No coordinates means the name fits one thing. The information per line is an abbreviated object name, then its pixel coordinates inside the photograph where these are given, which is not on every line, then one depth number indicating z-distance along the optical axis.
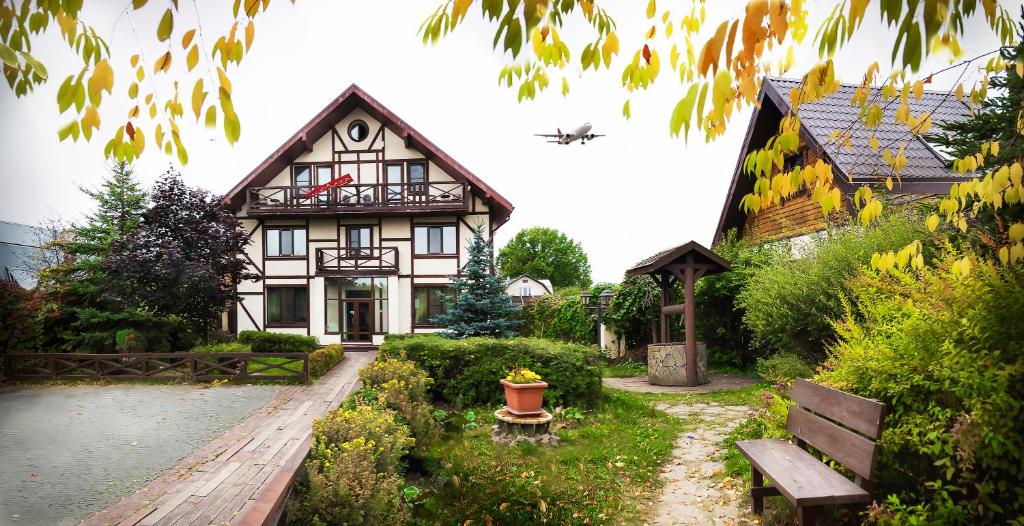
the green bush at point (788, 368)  8.12
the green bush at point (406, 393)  6.82
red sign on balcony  21.80
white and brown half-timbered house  22.14
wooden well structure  13.16
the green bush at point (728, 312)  14.96
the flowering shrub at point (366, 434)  4.76
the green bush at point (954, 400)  3.32
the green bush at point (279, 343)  16.27
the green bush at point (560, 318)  19.42
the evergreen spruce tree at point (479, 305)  18.12
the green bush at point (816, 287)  9.20
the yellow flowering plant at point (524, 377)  8.71
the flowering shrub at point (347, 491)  3.91
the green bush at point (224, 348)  16.19
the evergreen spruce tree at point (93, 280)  16.11
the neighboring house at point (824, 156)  12.78
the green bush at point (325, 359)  14.27
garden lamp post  18.61
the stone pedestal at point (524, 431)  7.98
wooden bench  3.63
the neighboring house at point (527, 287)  46.47
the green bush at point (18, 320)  13.16
